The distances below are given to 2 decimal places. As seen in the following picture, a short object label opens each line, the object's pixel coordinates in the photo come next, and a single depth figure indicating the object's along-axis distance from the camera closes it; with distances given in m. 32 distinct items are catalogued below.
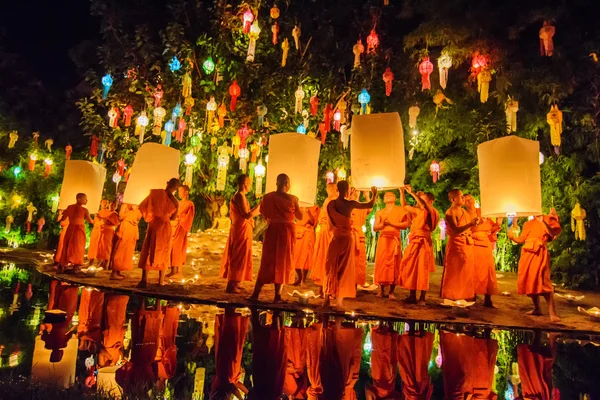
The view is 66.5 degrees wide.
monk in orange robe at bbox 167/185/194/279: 7.96
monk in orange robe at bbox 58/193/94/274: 8.47
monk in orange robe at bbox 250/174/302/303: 5.68
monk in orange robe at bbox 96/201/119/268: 9.45
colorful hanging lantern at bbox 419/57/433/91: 8.54
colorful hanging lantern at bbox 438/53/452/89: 8.52
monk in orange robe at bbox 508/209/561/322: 5.63
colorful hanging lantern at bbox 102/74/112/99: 10.80
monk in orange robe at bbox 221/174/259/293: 6.29
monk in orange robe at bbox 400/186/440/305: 6.25
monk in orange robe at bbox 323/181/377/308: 5.30
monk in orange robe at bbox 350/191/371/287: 7.00
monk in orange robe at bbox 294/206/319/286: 8.17
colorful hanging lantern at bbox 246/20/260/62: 9.25
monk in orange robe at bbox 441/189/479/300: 6.12
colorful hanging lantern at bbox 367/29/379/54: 9.70
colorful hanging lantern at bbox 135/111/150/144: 10.48
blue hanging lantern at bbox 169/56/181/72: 10.88
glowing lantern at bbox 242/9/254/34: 9.47
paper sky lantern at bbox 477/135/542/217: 5.43
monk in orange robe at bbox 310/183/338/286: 6.97
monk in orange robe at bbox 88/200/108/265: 10.29
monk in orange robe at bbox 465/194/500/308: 6.27
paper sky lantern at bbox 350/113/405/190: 5.45
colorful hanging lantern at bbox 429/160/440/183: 11.73
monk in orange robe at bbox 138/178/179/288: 6.58
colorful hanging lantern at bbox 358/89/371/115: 9.49
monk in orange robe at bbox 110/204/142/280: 8.01
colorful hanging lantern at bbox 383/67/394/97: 9.47
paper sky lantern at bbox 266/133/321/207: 6.13
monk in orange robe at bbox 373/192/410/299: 6.66
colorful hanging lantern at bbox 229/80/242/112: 9.82
